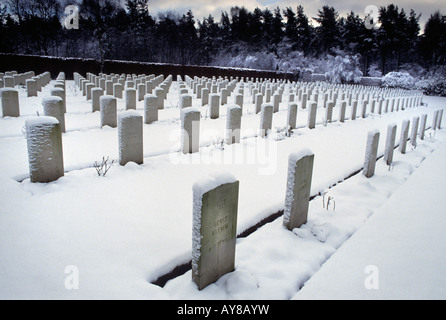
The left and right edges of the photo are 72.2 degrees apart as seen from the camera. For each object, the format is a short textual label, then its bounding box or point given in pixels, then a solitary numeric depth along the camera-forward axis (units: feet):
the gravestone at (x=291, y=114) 28.23
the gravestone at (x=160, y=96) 35.47
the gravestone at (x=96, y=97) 31.42
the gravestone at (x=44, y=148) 12.88
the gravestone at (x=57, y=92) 27.68
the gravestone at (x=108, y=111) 23.57
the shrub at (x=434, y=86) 104.29
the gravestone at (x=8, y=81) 40.31
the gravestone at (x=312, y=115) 29.37
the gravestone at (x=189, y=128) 19.35
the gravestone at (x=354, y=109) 37.92
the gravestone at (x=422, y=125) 28.63
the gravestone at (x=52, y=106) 19.63
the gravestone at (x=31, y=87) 39.09
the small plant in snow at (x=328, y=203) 13.04
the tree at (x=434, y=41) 176.24
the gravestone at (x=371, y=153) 16.58
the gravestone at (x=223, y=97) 42.50
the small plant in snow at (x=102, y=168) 14.66
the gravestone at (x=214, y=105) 31.86
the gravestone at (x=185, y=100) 30.69
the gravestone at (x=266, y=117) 26.07
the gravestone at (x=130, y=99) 31.45
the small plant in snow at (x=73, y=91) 45.40
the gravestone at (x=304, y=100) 45.52
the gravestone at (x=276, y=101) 39.96
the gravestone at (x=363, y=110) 40.15
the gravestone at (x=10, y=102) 25.72
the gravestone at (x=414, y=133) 25.83
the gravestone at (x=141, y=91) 41.98
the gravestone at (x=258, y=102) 38.06
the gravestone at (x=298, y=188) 10.62
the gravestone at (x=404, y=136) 22.03
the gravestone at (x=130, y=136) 16.06
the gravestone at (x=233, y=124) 22.72
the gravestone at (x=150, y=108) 27.37
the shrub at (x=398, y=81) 116.06
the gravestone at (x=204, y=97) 40.70
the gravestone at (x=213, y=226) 7.56
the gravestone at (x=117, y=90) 41.47
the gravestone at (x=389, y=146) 19.40
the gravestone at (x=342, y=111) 35.28
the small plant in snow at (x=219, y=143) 21.07
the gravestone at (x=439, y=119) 35.94
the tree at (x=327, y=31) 186.91
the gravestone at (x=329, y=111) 33.86
